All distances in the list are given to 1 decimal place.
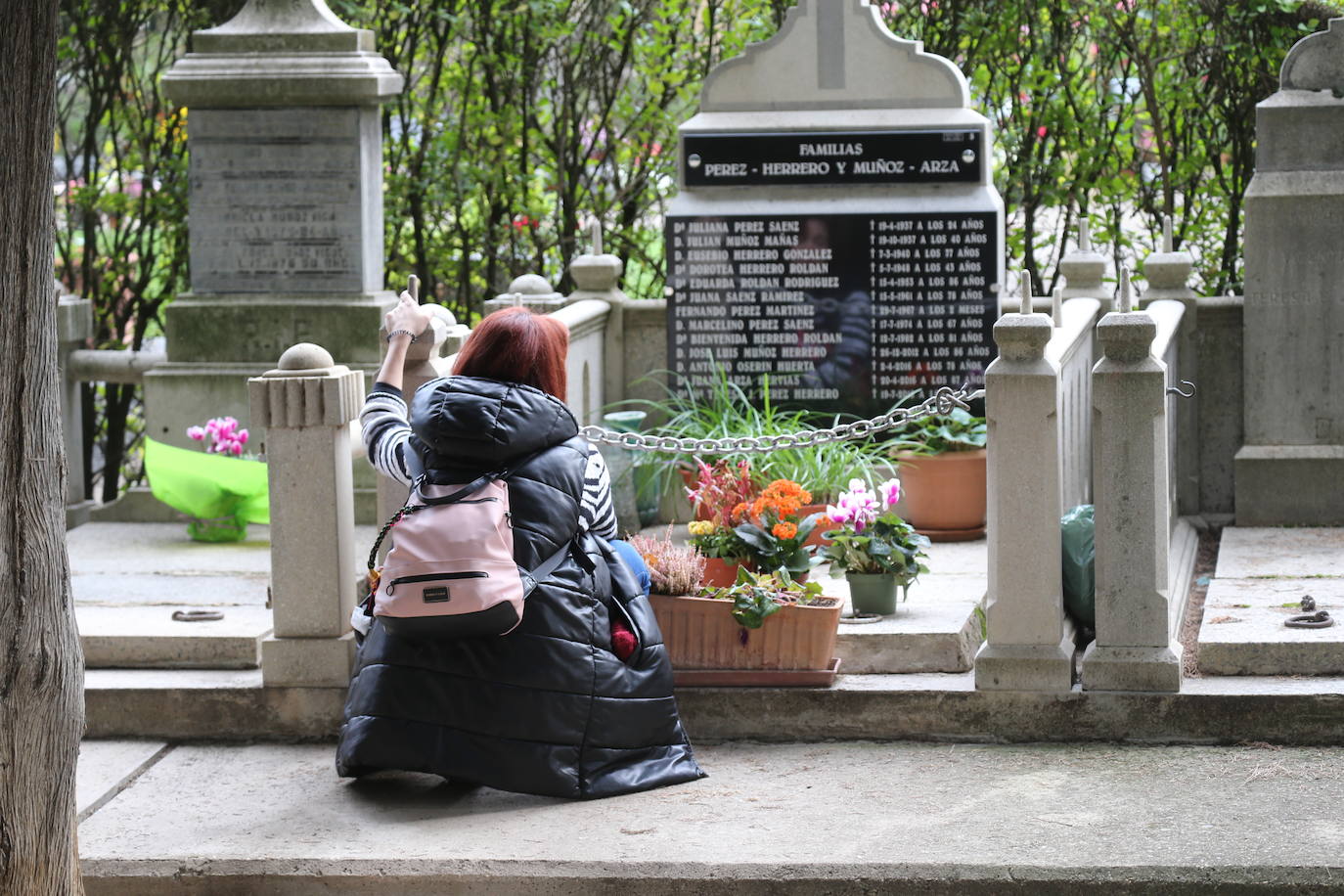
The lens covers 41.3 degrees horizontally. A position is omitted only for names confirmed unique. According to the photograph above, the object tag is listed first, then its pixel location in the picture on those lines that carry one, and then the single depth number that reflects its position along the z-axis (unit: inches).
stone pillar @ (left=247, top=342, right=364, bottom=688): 234.4
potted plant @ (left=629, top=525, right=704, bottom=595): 233.9
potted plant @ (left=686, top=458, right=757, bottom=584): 243.8
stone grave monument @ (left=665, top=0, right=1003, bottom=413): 326.0
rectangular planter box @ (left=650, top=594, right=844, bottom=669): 230.4
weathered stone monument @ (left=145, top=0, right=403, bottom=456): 355.9
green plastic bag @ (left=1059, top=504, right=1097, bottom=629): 234.4
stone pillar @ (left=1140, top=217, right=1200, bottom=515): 334.0
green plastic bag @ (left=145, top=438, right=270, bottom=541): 327.0
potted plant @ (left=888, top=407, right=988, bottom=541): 308.5
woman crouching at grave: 205.3
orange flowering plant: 240.5
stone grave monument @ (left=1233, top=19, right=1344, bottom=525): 319.0
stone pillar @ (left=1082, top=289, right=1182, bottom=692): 222.4
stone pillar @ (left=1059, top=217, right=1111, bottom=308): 331.6
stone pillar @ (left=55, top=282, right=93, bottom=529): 374.6
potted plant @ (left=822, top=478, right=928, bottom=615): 246.8
